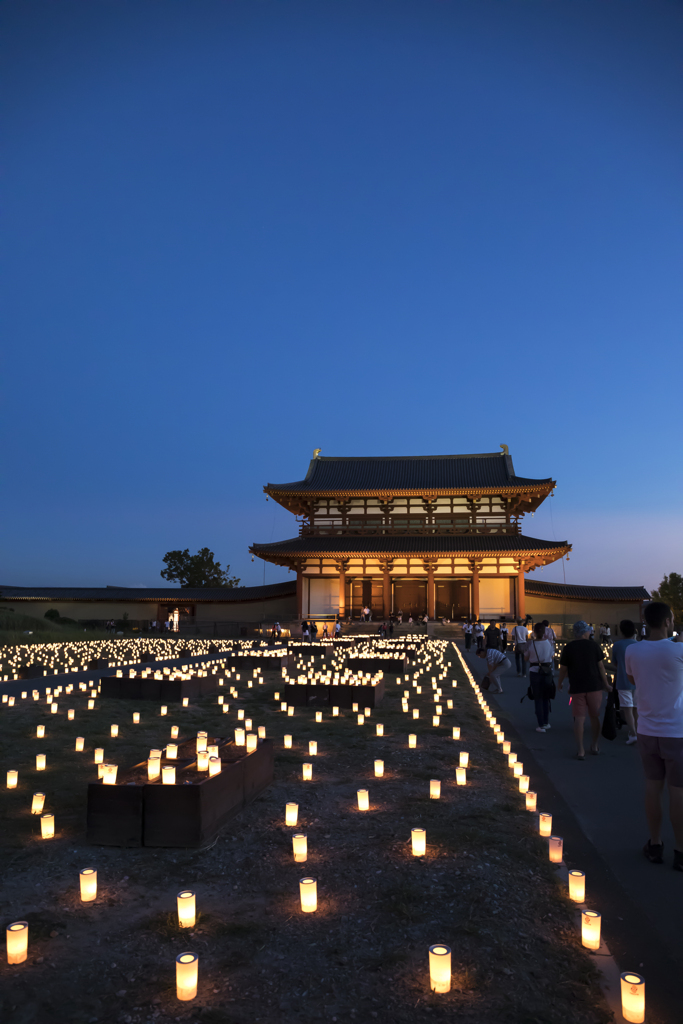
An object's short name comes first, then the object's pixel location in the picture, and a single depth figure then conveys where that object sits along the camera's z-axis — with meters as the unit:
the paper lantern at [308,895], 3.22
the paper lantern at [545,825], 4.24
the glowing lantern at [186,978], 2.49
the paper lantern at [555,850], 3.92
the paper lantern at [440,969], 2.53
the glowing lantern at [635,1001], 2.33
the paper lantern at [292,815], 4.52
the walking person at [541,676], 8.16
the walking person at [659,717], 3.93
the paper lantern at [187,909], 3.05
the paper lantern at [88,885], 3.35
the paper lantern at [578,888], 3.39
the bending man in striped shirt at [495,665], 11.80
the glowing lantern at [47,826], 4.21
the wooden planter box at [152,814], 4.08
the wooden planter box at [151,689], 10.36
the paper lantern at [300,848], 3.91
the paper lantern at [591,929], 2.91
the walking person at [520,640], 14.50
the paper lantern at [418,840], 3.94
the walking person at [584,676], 6.78
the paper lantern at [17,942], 2.73
